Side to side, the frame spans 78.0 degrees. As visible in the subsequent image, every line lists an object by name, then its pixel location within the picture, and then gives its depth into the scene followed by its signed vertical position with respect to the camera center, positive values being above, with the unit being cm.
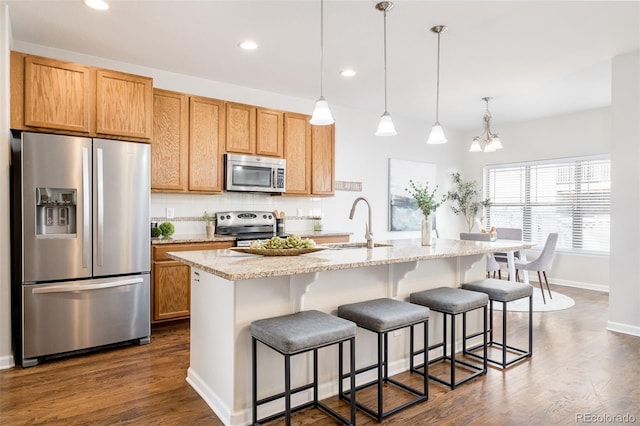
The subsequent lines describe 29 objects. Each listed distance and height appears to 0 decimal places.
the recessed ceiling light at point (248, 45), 347 +146
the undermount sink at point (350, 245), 325 -31
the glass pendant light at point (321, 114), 269 +64
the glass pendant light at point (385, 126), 300 +63
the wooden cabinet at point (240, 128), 439 +90
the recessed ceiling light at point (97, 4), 278 +146
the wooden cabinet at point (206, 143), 416 +70
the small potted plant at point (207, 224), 431 -18
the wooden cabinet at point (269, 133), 459 +89
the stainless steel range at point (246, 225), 446 -20
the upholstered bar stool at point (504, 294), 297 -65
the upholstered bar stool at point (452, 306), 260 -66
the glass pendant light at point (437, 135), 333 +62
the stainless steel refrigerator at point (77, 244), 295 -29
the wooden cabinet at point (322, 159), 505 +64
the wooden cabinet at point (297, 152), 482 +70
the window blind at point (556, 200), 579 +15
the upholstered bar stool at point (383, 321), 221 -66
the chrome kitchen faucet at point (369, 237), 311 -23
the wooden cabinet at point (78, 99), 304 +89
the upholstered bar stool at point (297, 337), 188 -64
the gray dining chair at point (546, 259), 500 -64
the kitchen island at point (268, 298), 214 -56
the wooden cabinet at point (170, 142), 395 +68
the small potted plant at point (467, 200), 721 +16
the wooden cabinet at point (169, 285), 369 -74
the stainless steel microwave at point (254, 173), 438 +40
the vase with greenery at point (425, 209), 322 +0
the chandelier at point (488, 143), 482 +82
